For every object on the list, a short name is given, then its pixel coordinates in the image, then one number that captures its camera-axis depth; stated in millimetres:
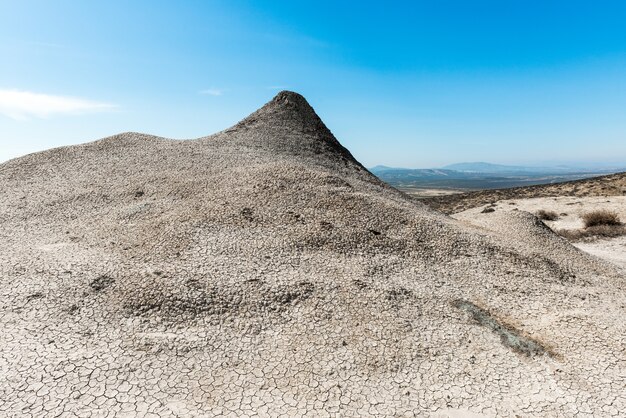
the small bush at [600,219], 23172
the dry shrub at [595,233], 21062
